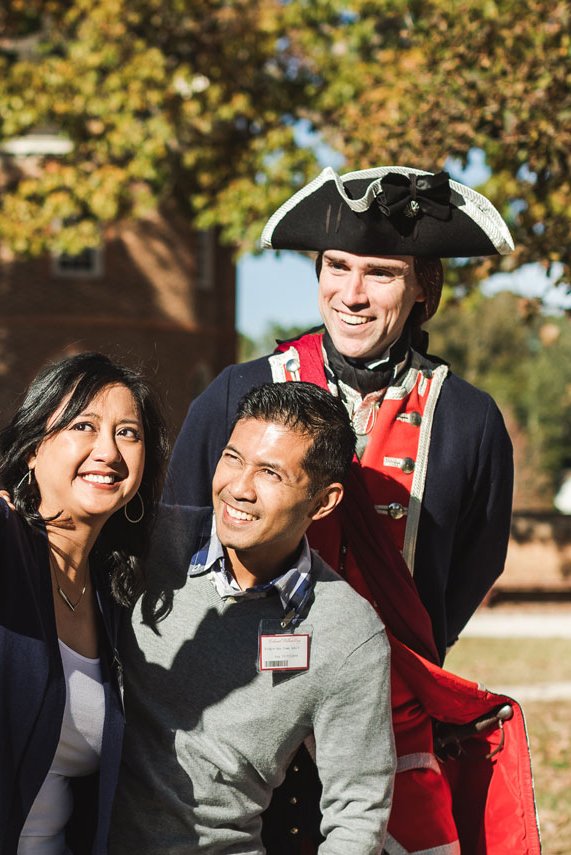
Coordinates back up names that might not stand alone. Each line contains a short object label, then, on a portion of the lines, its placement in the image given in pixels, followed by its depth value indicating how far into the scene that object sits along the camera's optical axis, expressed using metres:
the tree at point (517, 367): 34.70
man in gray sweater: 2.27
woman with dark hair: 2.02
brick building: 23.25
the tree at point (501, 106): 6.09
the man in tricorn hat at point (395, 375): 2.85
